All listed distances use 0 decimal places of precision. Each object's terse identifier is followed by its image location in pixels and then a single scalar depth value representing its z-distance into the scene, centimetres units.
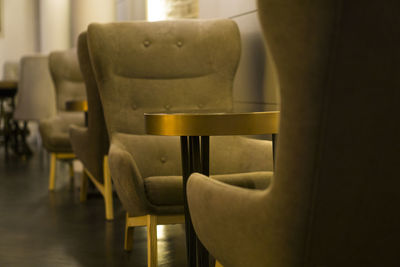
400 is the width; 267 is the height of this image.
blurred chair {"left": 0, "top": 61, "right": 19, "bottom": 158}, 661
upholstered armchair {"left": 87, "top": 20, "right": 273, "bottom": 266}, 288
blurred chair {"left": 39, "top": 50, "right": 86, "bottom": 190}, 508
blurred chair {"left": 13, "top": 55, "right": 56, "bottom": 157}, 638
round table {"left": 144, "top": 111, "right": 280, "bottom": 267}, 180
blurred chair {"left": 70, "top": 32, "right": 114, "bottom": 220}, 358
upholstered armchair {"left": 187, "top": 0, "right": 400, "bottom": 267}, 111
